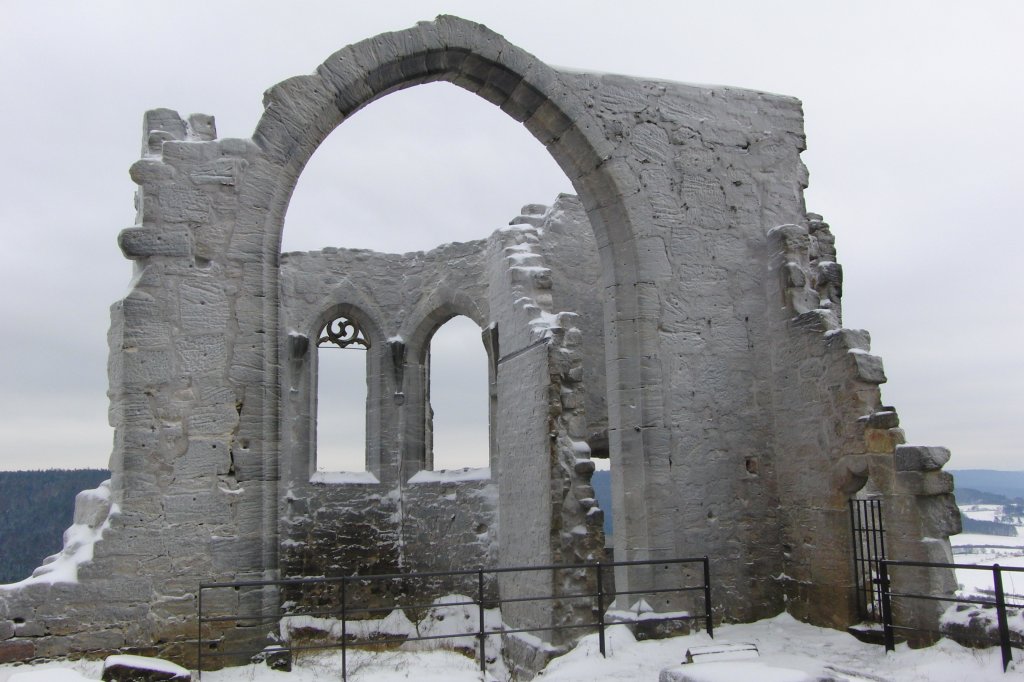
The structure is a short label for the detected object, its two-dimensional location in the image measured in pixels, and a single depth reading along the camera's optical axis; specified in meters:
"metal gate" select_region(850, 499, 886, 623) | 7.41
